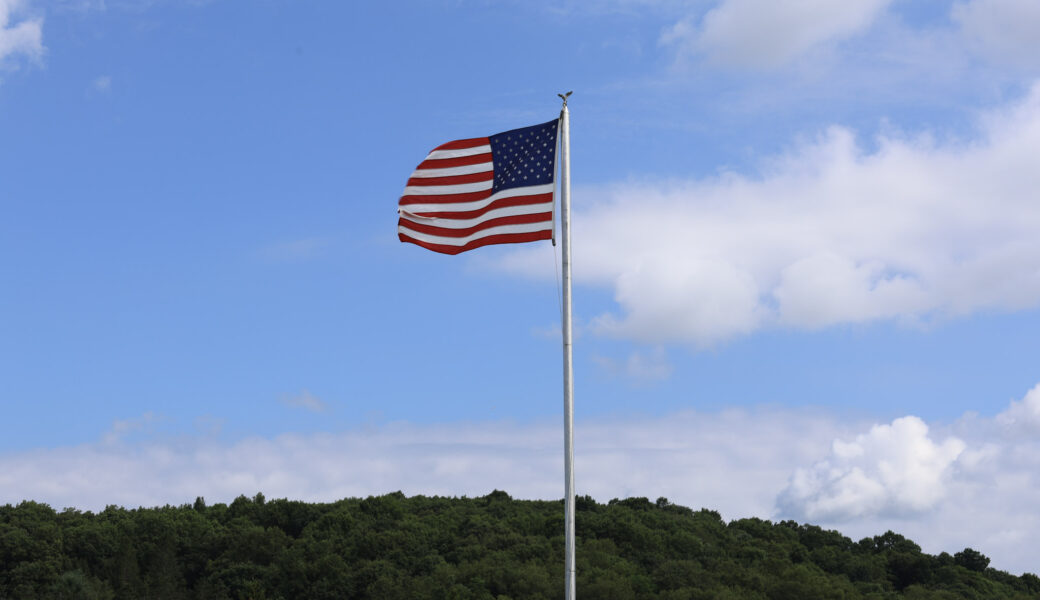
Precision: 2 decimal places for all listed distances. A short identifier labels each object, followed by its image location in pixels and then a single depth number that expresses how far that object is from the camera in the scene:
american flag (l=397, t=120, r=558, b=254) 19.09
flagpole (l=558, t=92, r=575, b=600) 18.08
